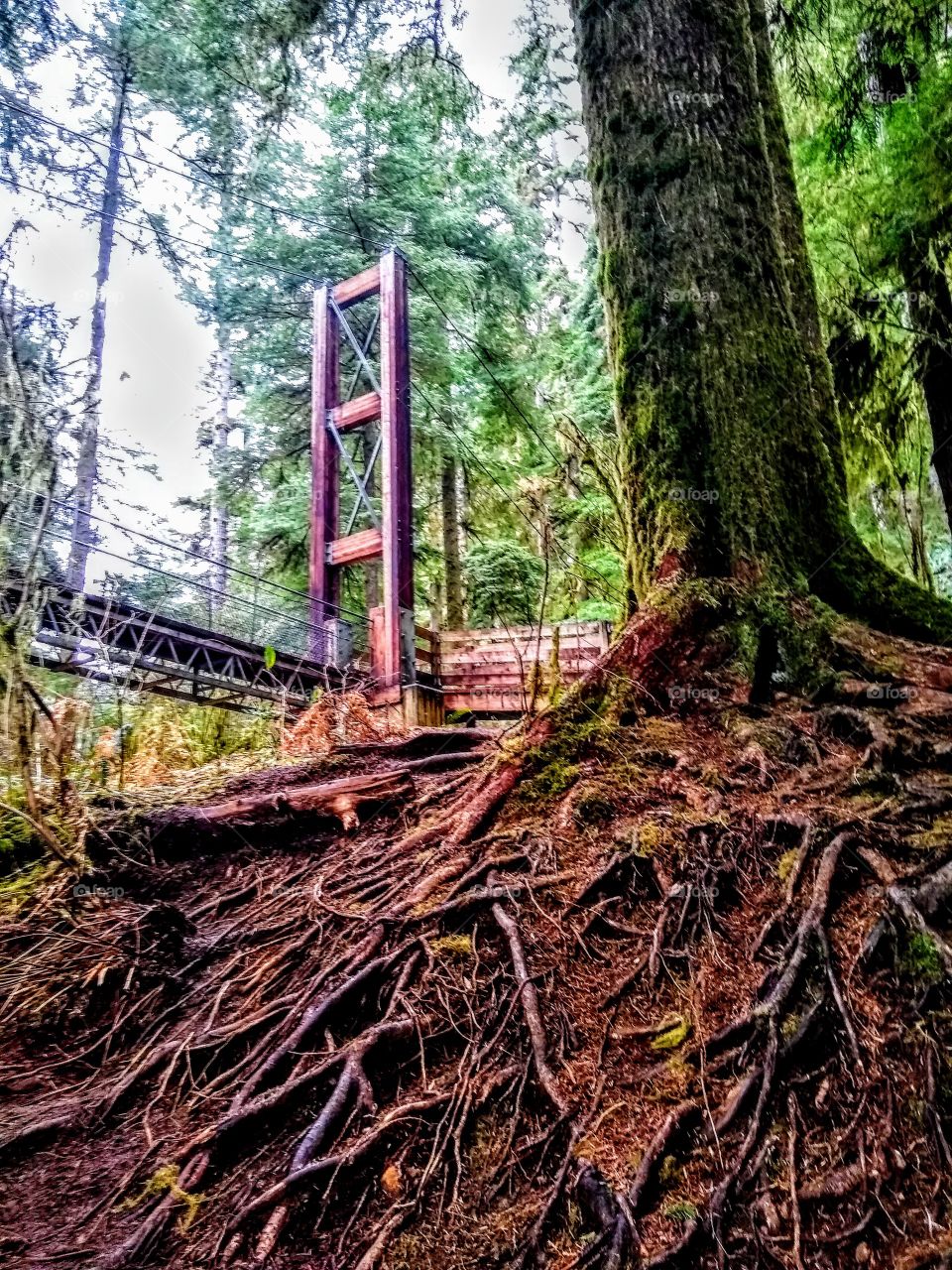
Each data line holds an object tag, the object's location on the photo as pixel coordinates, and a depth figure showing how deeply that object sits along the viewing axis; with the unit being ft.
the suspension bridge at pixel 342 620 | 27.43
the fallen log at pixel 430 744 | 10.86
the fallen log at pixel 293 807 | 8.96
